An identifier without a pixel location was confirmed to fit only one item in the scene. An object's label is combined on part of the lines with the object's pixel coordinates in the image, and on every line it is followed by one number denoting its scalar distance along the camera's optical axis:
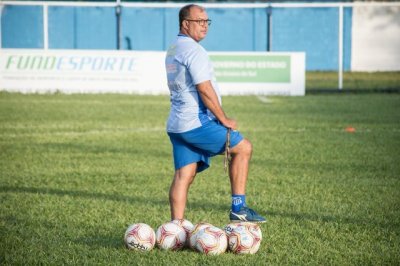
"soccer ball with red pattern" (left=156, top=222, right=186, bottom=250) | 12.19
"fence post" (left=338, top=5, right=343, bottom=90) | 46.99
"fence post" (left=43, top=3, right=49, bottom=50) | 46.01
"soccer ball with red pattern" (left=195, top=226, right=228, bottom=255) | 11.89
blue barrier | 70.77
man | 12.84
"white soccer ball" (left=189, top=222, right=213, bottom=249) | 12.12
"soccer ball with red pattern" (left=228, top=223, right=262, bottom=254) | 12.03
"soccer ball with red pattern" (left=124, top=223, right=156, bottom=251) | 12.09
